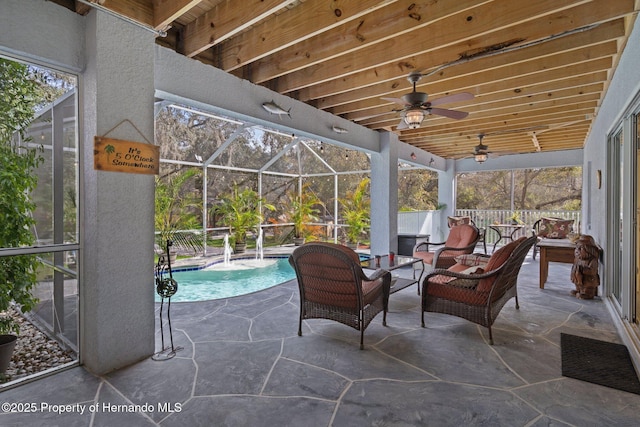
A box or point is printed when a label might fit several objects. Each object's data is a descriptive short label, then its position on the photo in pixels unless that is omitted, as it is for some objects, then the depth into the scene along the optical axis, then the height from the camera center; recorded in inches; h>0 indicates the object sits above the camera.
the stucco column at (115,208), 100.1 +1.0
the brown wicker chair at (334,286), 118.8 -27.7
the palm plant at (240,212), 354.9 -0.4
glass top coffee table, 168.1 -27.9
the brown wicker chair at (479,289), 123.2 -29.5
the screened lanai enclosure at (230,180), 313.6 +36.2
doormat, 96.7 -47.9
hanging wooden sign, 99.0 +17.2
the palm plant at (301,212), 405.1 -0.3
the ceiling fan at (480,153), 255.9 +45.3
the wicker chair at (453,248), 201.9 -22.0
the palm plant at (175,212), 282.8 -0.4
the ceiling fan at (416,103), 139.9 +45.8
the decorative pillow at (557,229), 309.6 -16.3
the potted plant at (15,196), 97.0 +4.7
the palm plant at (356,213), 380.5 -1.4
